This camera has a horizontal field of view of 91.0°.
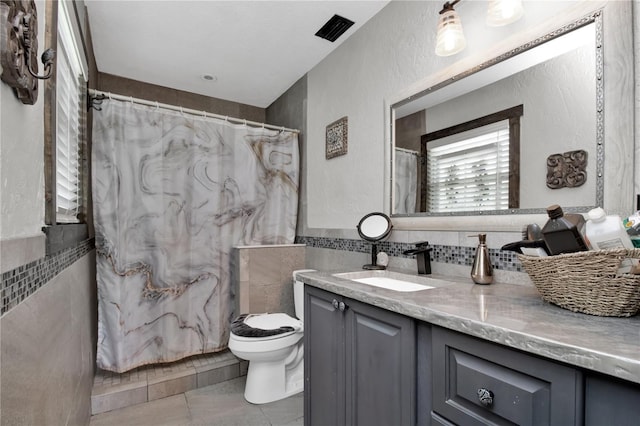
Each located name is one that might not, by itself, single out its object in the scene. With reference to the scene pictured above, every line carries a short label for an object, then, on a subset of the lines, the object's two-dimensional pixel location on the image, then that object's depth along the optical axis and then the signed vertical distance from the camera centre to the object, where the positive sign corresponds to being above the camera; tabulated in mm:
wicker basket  687 -166
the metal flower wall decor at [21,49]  580 +332
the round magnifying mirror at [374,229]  1768 -106
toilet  1919 -889
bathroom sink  1397 -337
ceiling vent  2002 +1210
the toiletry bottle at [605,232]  762 -51
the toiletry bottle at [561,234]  792 -58
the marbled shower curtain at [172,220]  2055 -70
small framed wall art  2193 +531
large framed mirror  1065 +324
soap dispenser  1217 -214
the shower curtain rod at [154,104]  2021 +748
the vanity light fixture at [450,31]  1368 +787
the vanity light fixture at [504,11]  1194 +769
